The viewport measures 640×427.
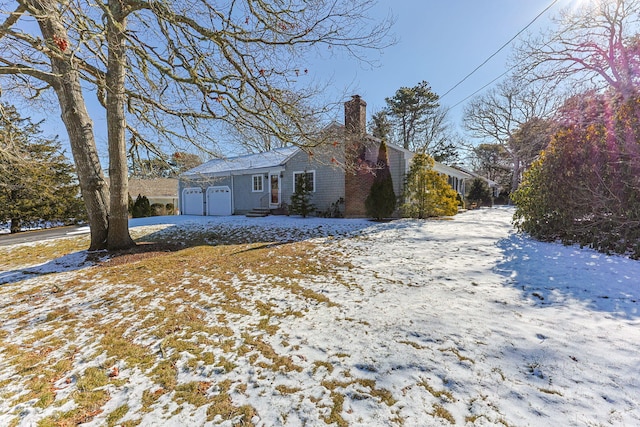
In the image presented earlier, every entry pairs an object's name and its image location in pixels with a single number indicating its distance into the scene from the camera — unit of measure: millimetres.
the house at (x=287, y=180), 13148
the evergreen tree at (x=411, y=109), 29859
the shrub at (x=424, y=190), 12422
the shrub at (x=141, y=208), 21109
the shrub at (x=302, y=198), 14719
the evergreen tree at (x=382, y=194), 12336
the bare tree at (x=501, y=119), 27859
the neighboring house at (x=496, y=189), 33950
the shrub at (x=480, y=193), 27062
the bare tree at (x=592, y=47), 12203
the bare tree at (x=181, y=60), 4758
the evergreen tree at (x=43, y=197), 16000
